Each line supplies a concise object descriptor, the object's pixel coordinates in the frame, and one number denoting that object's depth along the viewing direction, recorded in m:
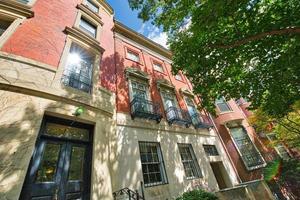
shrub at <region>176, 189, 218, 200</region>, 5.86
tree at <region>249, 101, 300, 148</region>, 13.06
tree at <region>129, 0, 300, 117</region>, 6.18
